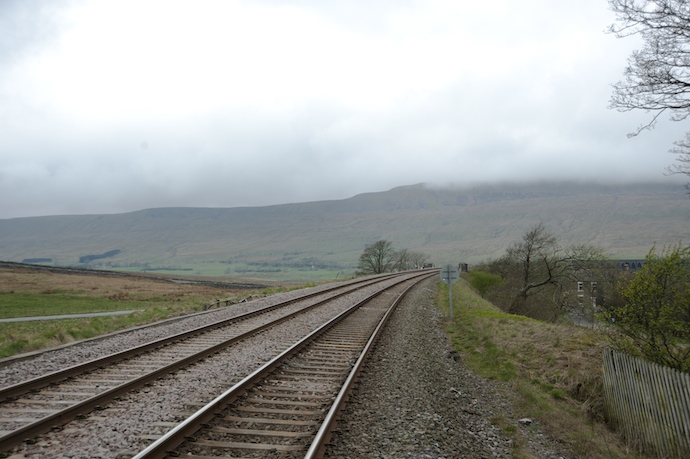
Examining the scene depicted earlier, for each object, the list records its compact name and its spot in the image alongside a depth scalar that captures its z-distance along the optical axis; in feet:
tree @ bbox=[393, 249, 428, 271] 347.77
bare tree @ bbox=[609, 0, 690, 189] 30.88
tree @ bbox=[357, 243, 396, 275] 281.13
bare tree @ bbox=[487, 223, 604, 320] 122.83
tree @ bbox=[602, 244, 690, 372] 28.40
